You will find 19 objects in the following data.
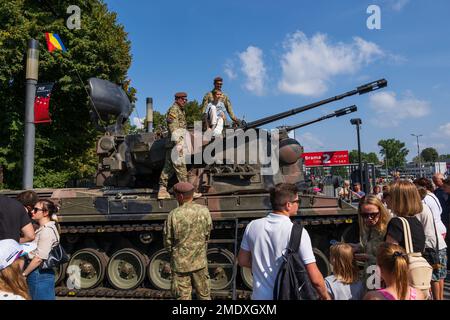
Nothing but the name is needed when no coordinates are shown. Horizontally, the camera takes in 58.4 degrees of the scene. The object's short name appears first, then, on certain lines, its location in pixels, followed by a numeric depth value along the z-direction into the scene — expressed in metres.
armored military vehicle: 8.24
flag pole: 12.95
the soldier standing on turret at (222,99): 9.46
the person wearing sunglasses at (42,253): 4.46
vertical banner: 13.59
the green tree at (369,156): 103.79
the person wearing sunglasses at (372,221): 4.10
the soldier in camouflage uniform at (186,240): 5.15
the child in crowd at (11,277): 2.93
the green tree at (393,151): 93.88
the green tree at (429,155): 96.81
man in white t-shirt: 3.31
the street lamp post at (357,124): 14.96
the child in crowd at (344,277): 3.80
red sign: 43.55
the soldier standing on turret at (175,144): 8.46
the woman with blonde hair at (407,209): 3.66
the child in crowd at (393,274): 2.80
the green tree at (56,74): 18.59
